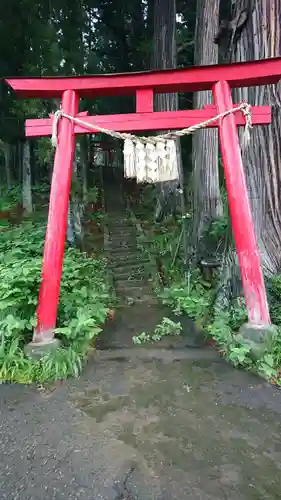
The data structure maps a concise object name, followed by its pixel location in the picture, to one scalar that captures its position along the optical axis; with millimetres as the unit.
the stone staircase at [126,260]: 6500
